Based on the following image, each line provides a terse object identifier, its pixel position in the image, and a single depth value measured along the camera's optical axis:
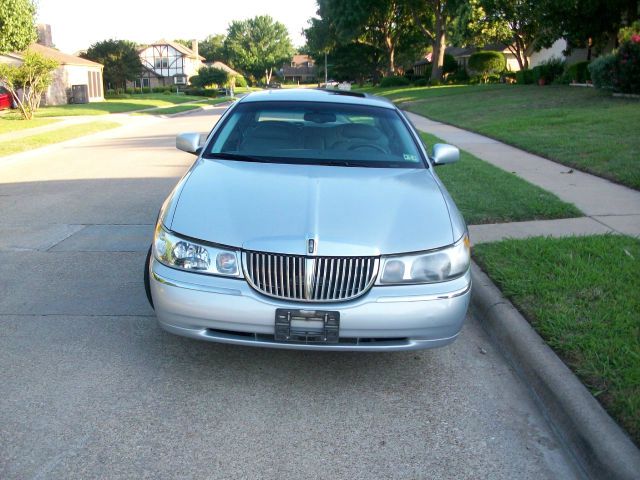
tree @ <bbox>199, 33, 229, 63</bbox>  123.06
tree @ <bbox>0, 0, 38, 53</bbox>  20.12
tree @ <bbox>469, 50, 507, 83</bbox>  49.22
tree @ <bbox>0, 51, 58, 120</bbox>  23.53
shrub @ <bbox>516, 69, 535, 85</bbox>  36.85
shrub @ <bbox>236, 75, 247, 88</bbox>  88.94
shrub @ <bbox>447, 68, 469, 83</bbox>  51.04
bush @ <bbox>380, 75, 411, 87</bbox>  53.91
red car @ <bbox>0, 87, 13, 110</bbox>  31.88
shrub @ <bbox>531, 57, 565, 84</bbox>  33.97
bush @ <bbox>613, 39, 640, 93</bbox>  18.78
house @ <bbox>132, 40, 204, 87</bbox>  85.56
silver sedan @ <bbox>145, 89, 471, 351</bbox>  3.47
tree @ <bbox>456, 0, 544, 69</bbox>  31.49
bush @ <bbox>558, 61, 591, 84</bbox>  29.94
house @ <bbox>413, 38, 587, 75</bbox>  37.69
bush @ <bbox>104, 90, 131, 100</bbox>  51.13
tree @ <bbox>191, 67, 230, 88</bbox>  70.19
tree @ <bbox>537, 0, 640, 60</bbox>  25.05
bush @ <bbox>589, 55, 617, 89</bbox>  20.34
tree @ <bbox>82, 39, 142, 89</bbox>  51.31
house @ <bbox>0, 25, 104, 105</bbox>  41.20
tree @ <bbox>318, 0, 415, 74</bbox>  44.12
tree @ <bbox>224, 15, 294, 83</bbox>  115.50
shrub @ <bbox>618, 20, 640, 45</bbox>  20.83
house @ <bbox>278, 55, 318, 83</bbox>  135.25
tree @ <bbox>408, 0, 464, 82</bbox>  42.28
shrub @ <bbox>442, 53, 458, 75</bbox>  56.69
